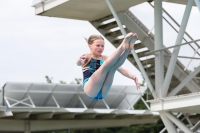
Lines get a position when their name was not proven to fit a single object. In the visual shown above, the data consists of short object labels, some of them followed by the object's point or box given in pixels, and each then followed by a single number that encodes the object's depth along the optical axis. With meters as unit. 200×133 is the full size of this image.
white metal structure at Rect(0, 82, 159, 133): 44.91
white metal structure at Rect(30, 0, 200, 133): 27.44
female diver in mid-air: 11.55
